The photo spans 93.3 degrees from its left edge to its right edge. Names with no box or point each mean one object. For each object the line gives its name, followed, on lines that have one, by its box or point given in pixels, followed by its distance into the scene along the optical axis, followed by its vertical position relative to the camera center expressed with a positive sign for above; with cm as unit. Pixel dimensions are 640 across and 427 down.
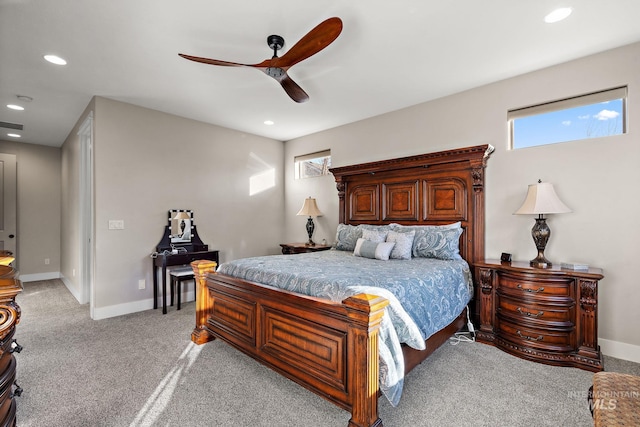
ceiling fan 189 +114
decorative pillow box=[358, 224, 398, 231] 386 -20
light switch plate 388 -14
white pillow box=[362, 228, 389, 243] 362 -29
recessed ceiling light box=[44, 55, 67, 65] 286 +149
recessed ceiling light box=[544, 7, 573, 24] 223 +148
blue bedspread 184 -56
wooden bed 172 -68
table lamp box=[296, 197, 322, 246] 502 +2
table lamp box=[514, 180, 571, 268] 280 +2
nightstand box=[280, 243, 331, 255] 479 -58
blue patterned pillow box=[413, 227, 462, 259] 329 -36
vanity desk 406 -53
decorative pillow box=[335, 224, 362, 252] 403 -34
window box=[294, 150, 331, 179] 534 +88
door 562 +22
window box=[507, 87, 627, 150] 282 +92
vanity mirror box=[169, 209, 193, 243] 443 -18
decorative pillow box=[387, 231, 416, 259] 332 -37
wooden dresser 108 -50
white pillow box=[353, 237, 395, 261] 330 -43
